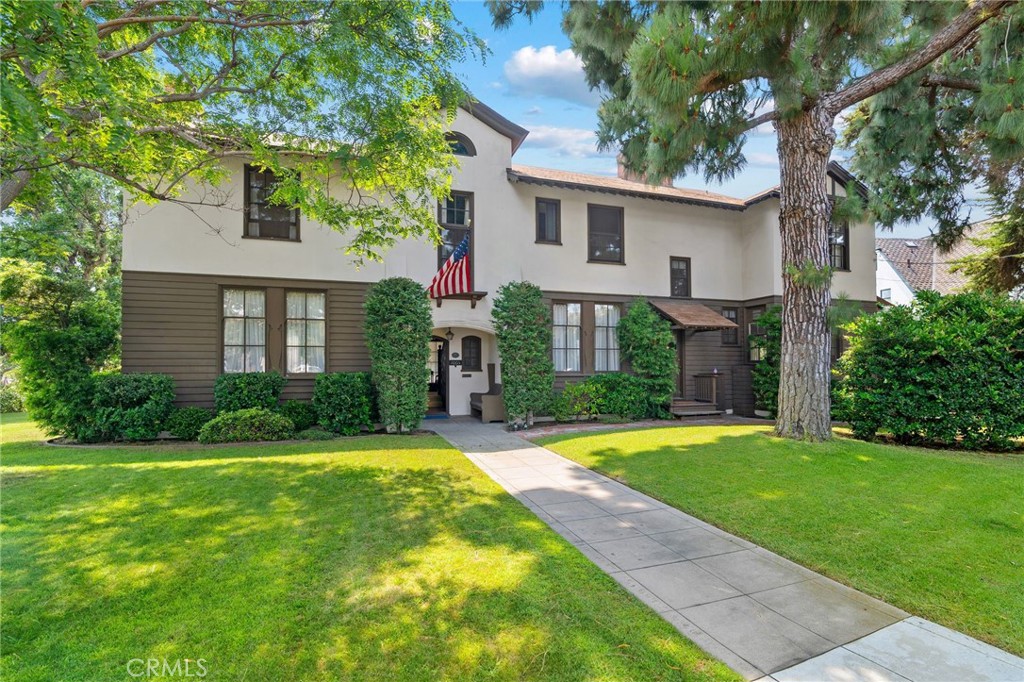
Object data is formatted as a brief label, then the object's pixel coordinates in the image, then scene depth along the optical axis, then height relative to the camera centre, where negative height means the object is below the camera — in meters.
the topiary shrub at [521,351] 10.88 +0.04
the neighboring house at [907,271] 23.22 +4.16
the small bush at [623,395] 12.46 -1.18
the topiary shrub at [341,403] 9.84 -1.04
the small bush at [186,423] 9.31 -1.36
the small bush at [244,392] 9.71 -0.77
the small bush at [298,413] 10.01 -1.28
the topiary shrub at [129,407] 8.91 -0.98
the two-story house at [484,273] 10.08 +2.14
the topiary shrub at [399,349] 9.92 +0.12
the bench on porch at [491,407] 12.06 -1.44
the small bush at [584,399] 12.27 -1.27
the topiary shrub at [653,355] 12.78 -0.09
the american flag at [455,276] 10.08 +1.74
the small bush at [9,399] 16.12 -1.45
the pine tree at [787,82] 6.44 +4.44
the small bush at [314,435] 9.40 -1.66
